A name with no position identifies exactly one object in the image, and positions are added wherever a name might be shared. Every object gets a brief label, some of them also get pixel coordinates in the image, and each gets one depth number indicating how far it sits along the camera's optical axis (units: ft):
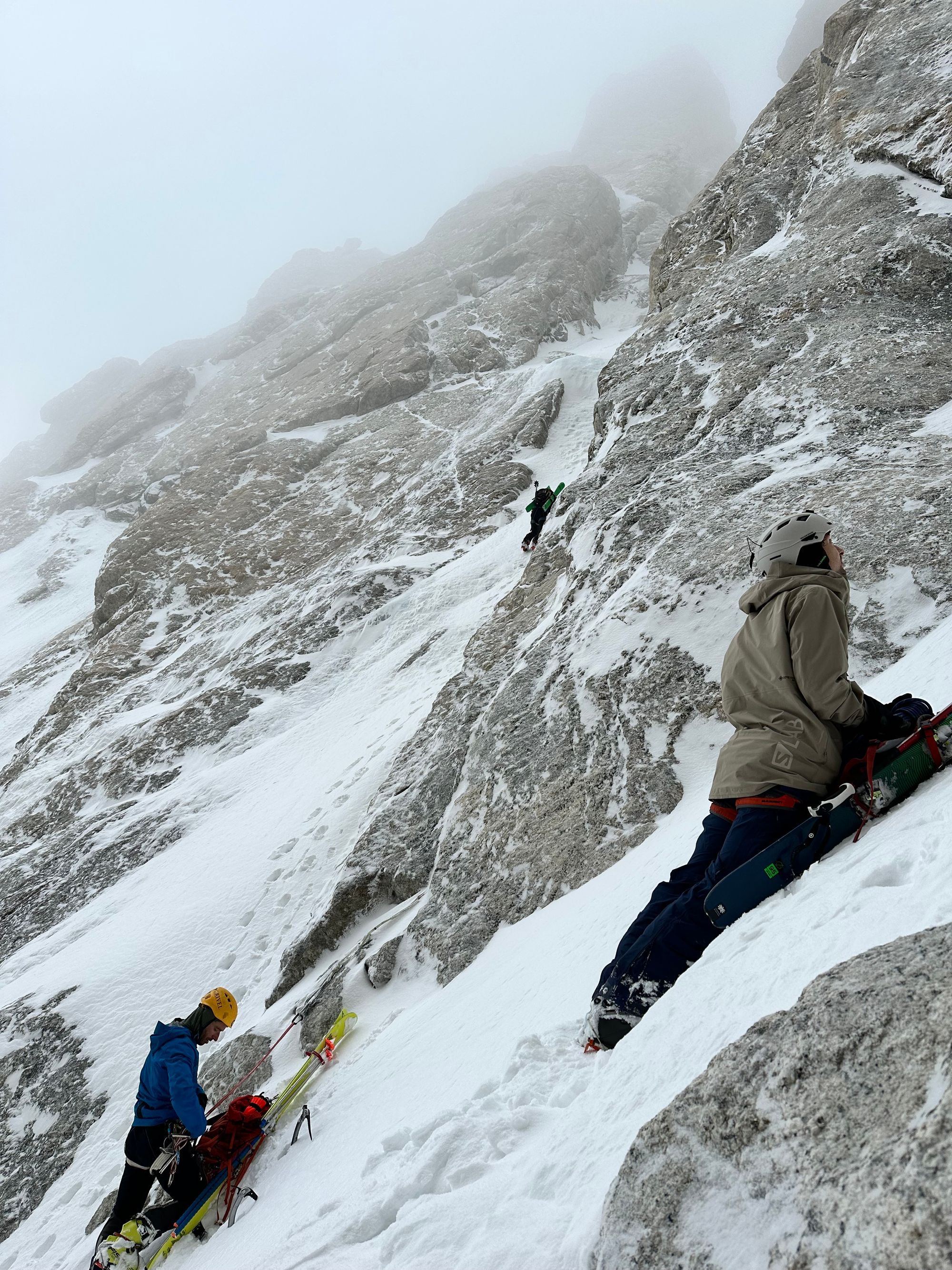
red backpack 16.96
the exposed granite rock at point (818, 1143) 4.65
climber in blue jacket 16.79
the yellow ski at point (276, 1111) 16.14
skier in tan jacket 10.61
